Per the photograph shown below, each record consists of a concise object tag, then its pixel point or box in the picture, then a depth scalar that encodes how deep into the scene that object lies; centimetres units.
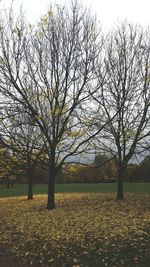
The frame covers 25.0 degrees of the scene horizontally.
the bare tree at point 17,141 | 1633
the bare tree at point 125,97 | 1989
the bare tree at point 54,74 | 1673
